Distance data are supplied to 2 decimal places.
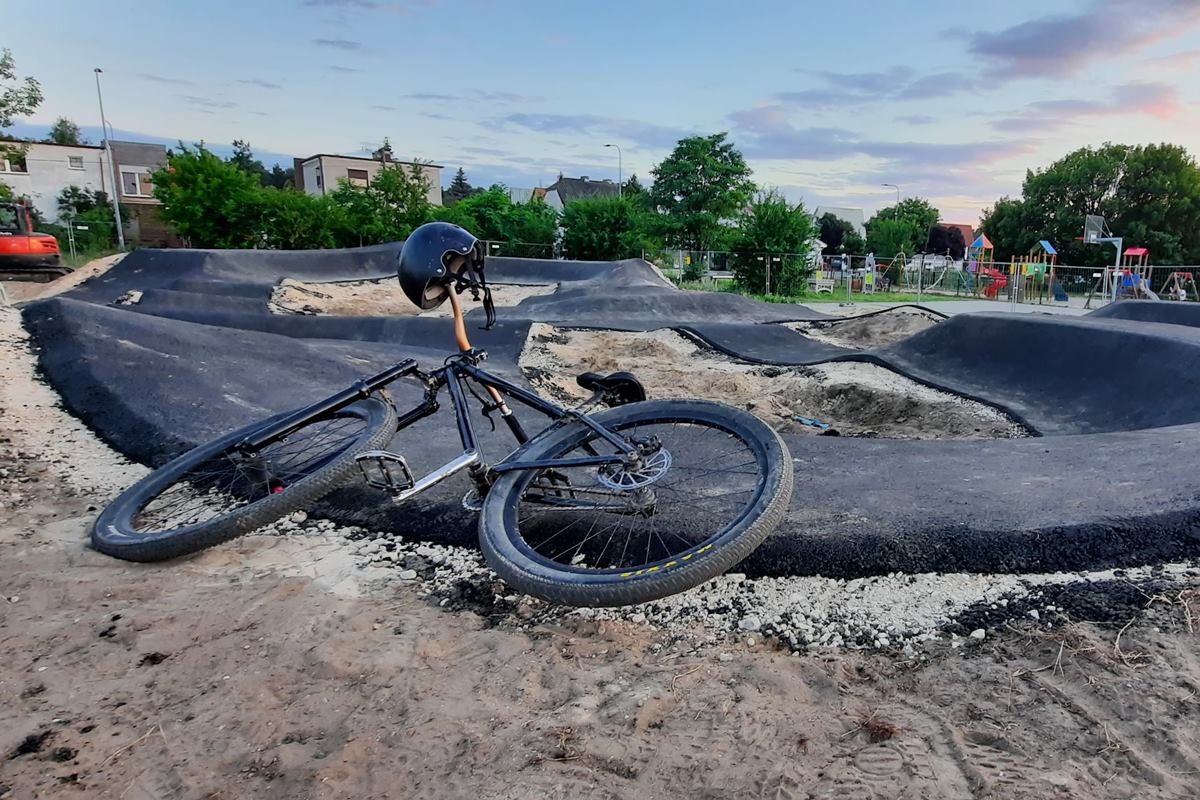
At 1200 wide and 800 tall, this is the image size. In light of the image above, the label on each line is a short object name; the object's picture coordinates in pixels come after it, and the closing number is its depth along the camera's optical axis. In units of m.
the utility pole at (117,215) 37.69
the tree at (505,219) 38.19
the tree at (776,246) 28.28
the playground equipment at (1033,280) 28.19
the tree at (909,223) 51.44
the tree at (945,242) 68.25
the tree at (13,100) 28.03
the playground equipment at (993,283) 31.60
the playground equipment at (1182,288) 24.31
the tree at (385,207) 31.72
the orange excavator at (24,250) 22.34
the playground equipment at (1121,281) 24.39
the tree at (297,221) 28.16
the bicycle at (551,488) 2.50
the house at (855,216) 62.44
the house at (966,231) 71.60
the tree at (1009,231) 49.78
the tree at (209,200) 27.00
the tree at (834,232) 60.25
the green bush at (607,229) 33.84
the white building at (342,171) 57.09
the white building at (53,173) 53.00
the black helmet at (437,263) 3.20
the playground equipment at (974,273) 33.25
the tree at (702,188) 41.66
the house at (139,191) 48.56
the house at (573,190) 71.50
